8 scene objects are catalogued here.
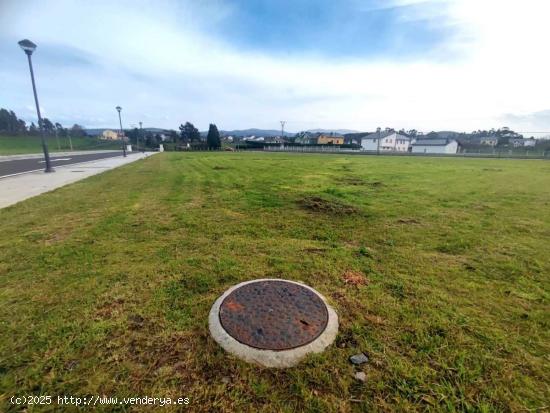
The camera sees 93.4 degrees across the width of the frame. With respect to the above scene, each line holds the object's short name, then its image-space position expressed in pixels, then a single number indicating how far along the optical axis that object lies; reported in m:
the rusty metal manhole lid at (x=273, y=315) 2.10
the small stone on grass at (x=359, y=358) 1.91
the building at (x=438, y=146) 66.31
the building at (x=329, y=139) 94.03
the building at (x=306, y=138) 95.04
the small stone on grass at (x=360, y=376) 1.77
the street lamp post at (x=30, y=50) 11.23
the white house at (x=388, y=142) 77.94
